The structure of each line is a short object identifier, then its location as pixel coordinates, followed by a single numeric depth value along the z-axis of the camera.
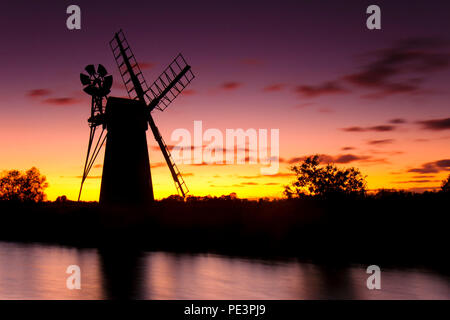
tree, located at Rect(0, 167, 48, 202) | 64.38
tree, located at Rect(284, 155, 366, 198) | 40.16
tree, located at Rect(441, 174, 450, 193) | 54.33
